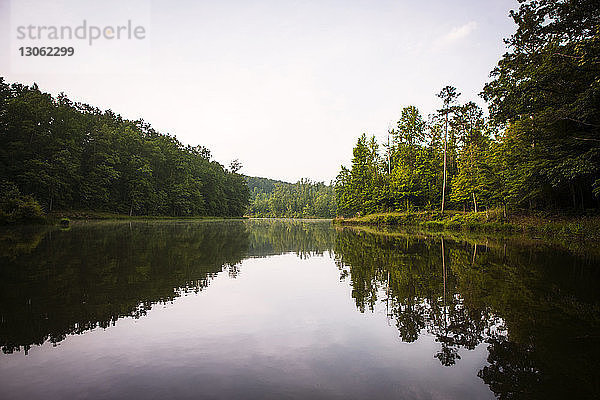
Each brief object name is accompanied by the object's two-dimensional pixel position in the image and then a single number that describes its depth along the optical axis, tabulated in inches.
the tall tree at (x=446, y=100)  1432.1
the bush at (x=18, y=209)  1066.7
